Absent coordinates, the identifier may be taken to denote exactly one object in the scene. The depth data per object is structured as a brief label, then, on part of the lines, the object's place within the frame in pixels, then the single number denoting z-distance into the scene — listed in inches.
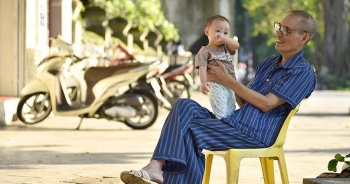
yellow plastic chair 259.6
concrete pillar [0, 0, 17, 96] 638.5
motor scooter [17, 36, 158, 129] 573.0
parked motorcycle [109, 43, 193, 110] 621.9
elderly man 252.7
